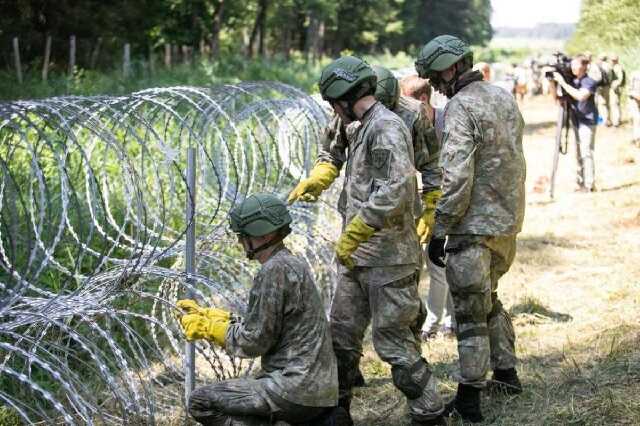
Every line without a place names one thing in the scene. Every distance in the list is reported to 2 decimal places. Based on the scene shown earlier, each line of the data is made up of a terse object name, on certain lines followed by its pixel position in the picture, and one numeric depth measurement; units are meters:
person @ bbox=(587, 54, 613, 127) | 20.27
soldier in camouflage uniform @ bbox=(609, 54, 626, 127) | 22.33
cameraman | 12.88
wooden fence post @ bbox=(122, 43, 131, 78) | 23.35
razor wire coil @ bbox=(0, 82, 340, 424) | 4.45
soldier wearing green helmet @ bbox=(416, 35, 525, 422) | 5.21
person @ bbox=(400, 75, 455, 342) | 6.79
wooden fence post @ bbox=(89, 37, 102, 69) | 26.24
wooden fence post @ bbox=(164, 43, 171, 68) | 32.22
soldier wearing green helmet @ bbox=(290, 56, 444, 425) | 4.82
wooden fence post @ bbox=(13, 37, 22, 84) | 18.98
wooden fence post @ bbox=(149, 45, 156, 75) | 25.29
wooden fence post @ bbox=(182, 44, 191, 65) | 37.71
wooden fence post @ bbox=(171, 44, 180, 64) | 37.55
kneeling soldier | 4.46
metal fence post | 5.31
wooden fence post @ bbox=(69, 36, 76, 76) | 21.13
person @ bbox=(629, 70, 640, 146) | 17.42
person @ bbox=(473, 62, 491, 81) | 8.96
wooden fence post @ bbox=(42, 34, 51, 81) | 19.61
